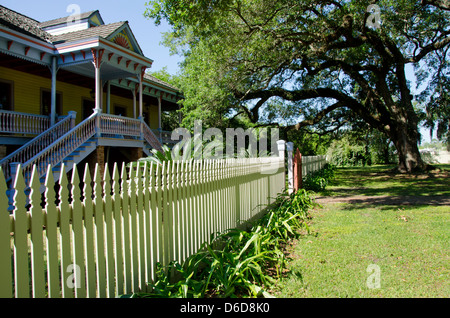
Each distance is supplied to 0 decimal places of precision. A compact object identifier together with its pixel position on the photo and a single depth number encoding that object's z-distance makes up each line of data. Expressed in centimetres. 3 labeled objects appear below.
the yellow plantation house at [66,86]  1192
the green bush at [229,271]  379
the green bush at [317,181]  1377
